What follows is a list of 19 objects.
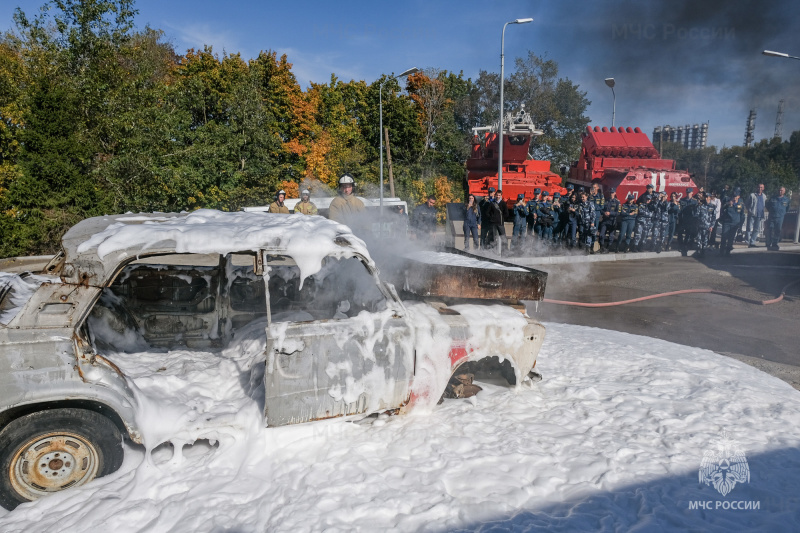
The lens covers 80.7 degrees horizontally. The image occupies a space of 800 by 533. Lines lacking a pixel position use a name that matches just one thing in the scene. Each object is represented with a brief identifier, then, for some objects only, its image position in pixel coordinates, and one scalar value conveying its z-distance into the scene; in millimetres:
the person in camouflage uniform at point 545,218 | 13938
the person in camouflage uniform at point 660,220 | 14109
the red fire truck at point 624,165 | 16469
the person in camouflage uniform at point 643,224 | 14008
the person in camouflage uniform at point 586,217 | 13789
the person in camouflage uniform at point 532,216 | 14120
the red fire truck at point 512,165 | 17033
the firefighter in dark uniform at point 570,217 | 13959
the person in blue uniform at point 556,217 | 14079
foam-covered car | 2811
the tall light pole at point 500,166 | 15947
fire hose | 8430
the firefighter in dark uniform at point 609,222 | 14055
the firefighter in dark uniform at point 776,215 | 14109
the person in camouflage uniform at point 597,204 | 13922
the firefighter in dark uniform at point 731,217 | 13219
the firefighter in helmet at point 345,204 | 7480
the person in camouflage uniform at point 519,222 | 14078
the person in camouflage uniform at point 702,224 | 13719
